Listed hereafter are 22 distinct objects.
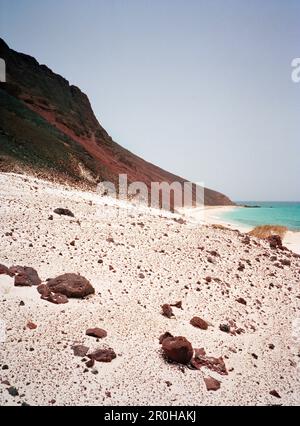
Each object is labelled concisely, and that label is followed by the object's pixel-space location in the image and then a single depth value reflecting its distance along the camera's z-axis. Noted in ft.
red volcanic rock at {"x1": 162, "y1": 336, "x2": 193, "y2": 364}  14.44
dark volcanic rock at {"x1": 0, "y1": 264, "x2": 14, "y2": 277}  17.97
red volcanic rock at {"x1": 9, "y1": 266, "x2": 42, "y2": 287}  17.30
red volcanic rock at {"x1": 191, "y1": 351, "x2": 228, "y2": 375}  14.78
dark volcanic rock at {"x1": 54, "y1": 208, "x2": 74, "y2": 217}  30.35
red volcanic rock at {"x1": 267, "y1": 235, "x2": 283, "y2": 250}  39.50
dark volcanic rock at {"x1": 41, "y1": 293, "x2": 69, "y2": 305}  16.55
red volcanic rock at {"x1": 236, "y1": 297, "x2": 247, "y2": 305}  21.93
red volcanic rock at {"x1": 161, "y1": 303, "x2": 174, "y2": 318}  18.25
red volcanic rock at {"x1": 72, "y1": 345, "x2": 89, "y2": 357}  13.42
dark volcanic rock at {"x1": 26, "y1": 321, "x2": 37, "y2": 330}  14.20
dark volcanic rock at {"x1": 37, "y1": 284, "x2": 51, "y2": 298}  16.86
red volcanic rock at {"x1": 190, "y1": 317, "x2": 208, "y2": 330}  17.93
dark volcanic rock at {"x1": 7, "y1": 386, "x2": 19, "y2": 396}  10.87
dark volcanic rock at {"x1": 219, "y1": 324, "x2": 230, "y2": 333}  18.16
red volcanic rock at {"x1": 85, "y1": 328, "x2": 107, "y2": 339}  14.87
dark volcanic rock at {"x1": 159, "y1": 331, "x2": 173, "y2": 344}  15.78
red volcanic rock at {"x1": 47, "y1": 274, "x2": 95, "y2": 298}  17.53
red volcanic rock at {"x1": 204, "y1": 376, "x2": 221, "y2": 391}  13.46
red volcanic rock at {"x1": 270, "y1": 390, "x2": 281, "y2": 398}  13.87
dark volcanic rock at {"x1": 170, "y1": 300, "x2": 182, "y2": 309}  19.61
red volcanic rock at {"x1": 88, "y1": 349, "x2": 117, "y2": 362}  13.48
